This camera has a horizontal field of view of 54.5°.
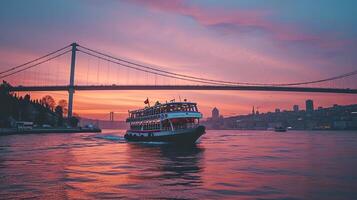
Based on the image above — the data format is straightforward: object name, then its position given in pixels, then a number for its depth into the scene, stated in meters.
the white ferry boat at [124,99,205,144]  45.44
